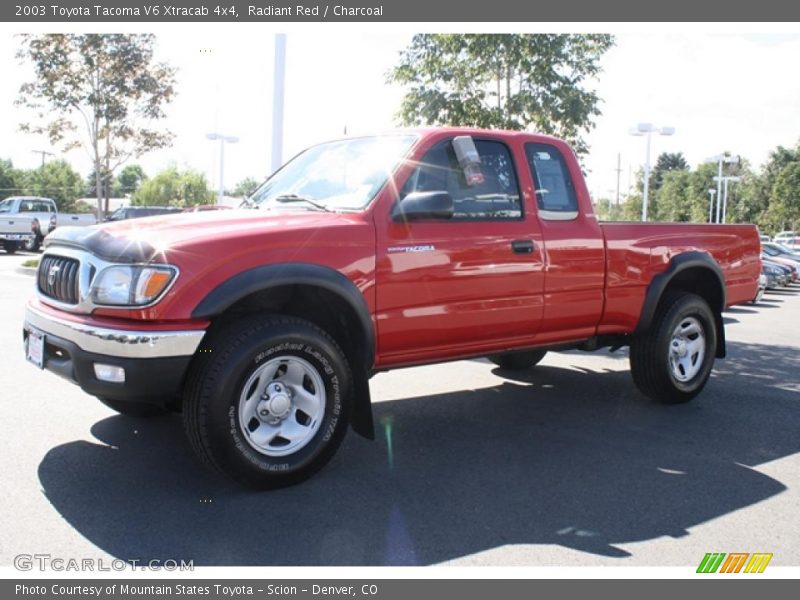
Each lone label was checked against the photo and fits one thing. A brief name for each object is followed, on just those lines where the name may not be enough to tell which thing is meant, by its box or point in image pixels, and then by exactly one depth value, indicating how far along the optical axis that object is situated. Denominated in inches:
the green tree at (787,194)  1921.8
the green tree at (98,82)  750.5
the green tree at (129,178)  4818.9
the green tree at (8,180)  3051.2
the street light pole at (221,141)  1024.9
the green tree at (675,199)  3356.3
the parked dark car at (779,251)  1092.0
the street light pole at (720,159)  1401.1
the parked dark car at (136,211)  925.8
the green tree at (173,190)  2461.9
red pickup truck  151.5
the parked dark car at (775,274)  888.9
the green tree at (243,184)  3648.1
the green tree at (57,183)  3137.3
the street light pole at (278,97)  430.0
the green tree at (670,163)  4767.7
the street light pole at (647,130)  870.4
